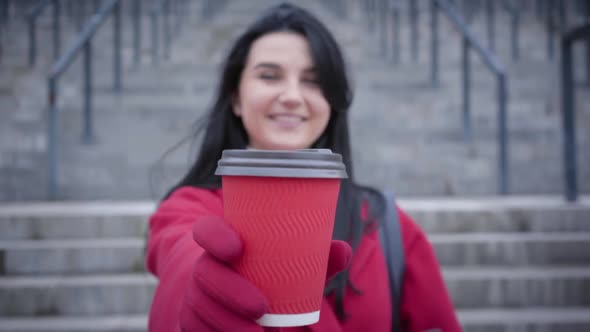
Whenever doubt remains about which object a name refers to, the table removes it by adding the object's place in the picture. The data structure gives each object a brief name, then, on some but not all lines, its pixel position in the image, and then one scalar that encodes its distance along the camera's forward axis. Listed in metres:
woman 1.23
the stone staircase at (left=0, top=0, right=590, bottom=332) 2.65
